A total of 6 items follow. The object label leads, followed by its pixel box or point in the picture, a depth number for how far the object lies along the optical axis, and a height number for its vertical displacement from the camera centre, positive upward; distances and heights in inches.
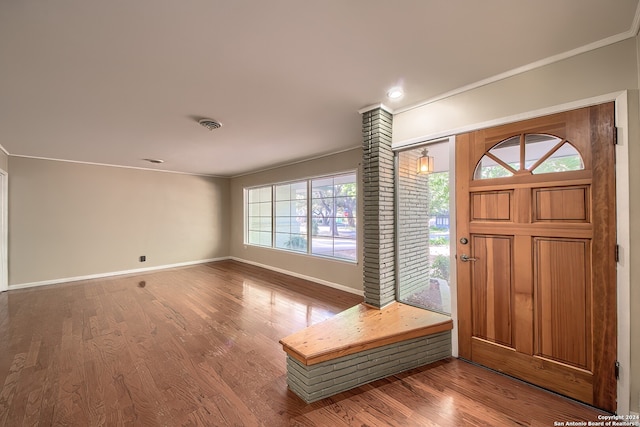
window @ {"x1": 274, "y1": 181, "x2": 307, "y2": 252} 219.8 +0.2
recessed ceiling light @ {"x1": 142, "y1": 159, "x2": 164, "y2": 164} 205.3 +45.4
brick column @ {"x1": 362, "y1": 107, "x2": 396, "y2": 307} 107.3 +3.4
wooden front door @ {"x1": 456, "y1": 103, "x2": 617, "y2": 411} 68.2 -10.8
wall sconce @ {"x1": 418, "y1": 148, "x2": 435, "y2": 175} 124.6 +25.6
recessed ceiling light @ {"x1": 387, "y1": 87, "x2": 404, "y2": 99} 93.7 +46.4
